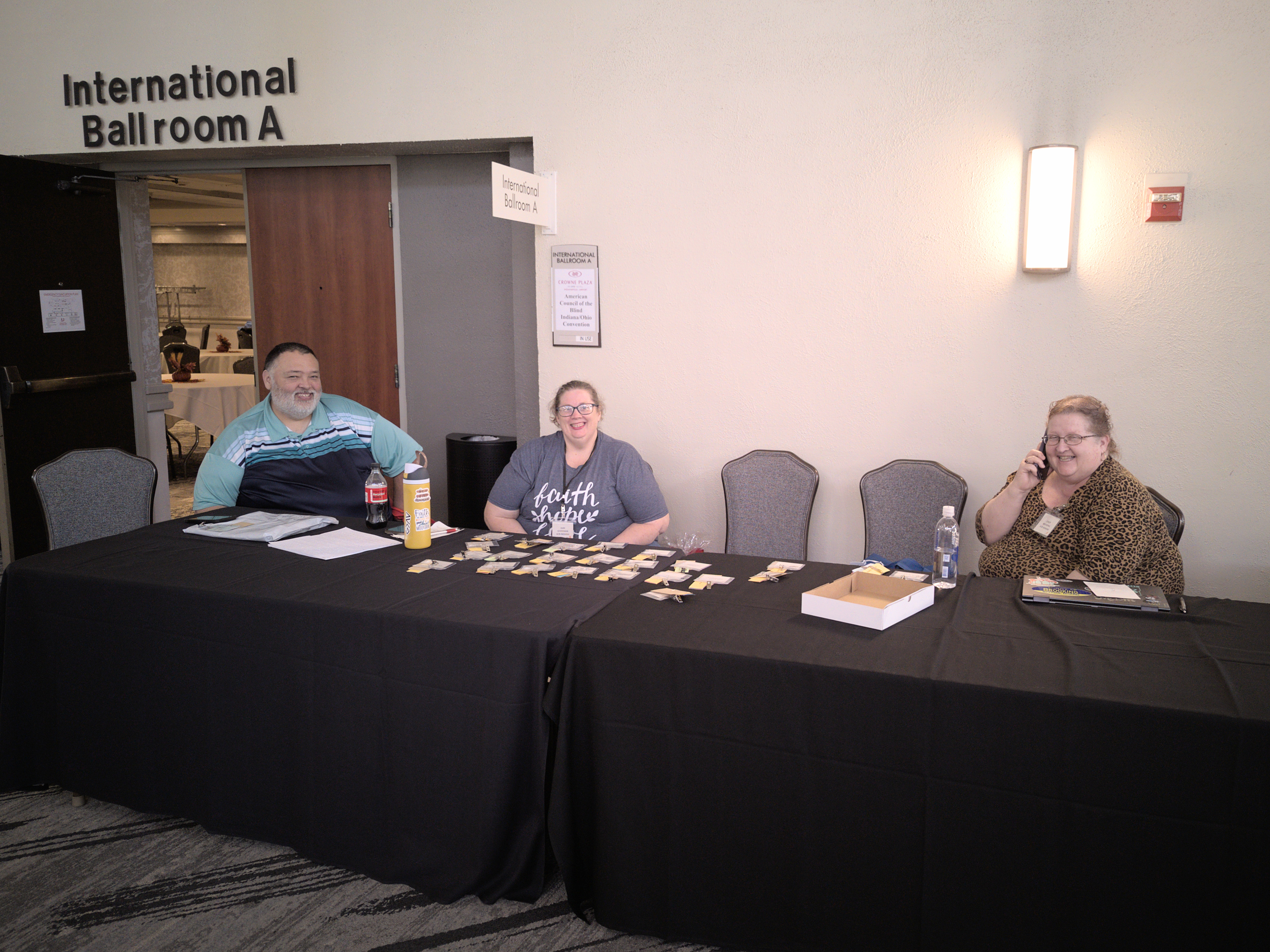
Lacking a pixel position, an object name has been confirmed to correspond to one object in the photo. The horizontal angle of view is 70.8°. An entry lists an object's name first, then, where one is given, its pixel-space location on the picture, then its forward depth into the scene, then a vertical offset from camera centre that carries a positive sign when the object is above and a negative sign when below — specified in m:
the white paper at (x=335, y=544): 2.81 -0.61
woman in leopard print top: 2.65 -0.49
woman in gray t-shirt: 3.48 -0.52
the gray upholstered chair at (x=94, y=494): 3.70 -0.59
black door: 4.76 +0.14
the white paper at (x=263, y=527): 2.96 -0.58
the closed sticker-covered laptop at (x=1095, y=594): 2.20 -0.61
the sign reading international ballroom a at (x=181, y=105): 4.58 +1.31
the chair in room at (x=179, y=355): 8.56 +0.01
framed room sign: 4.33 +0.29
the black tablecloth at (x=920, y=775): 1.65 -0.84
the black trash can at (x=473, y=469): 4.69 -0.59
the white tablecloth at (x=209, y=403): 7.39 -0.39
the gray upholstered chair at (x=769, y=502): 3.98 -0.66
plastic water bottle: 2.47 -0.57
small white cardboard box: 2.07 -0.59
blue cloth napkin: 2.90 -0.69
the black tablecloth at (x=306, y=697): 2.17 -0.90
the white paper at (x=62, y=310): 4.93 +0.25
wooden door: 5.02 +0.48
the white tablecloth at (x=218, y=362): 9.86 -0.07
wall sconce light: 3.50 +0.57
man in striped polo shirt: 3.55 -0.40
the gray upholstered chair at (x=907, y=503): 3.76 -0.63
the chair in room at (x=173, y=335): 12.50 +0.29
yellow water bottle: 2.83 -0.50
